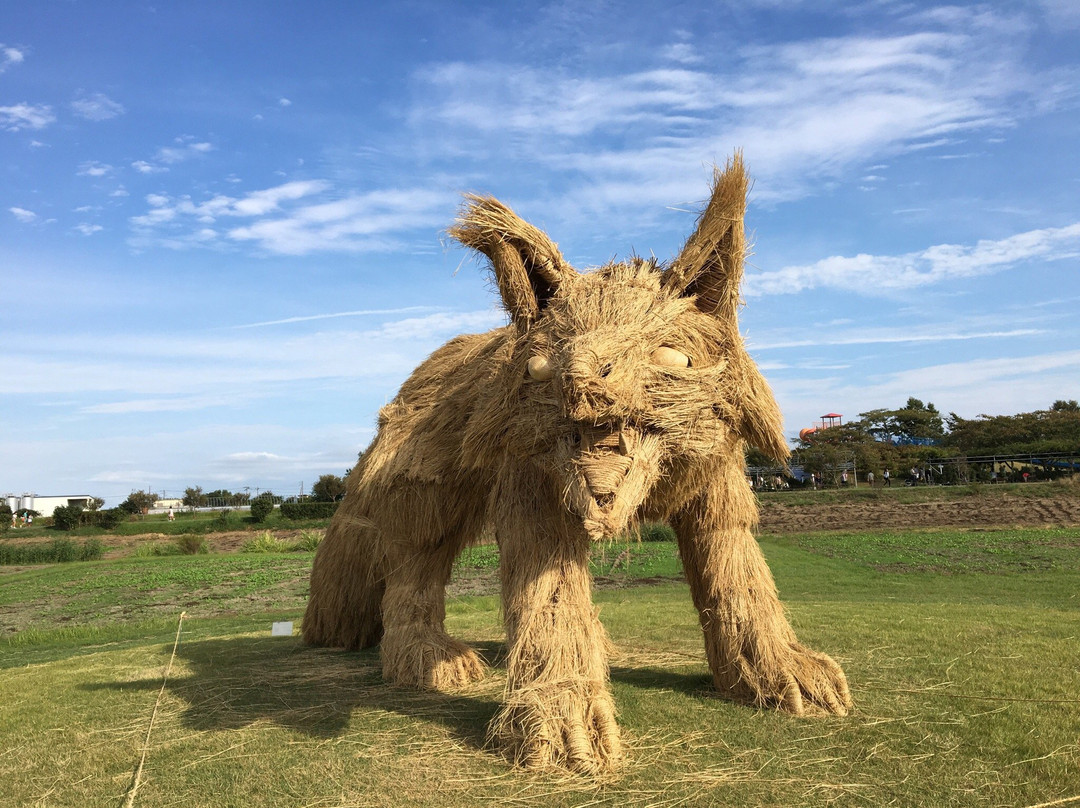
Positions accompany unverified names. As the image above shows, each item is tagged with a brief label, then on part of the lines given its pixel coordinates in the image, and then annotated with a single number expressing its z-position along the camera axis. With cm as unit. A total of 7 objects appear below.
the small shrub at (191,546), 2470
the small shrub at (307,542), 2406
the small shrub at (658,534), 2305
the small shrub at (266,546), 2417
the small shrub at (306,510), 3509
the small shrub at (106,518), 3631
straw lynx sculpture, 383
